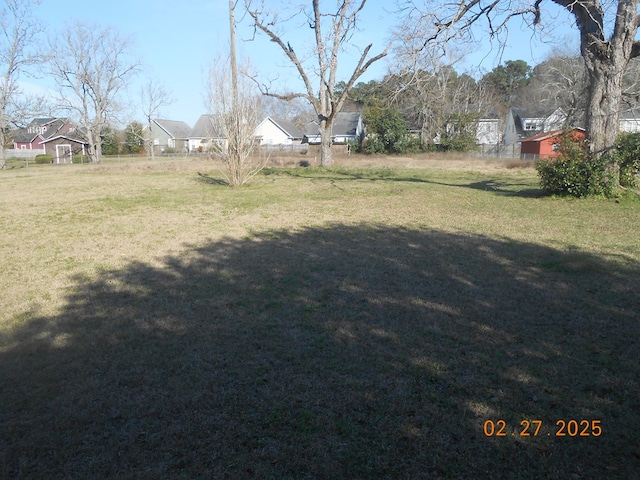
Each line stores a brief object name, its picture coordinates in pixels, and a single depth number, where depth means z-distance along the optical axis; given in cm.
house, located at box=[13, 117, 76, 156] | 6034
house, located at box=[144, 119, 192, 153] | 6639
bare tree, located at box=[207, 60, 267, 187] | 1585
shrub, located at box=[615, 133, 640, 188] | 1211
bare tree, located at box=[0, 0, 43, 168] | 3794
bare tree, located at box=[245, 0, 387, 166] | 2616
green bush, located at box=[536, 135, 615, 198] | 1230
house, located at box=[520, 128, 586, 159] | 3653
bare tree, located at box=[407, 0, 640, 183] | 1179
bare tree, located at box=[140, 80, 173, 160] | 4910
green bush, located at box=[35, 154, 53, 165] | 4622
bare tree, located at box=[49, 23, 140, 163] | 4444
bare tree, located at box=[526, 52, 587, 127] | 3475
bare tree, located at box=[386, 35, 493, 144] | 4712
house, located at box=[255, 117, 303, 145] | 6028
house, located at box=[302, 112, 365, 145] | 5859
